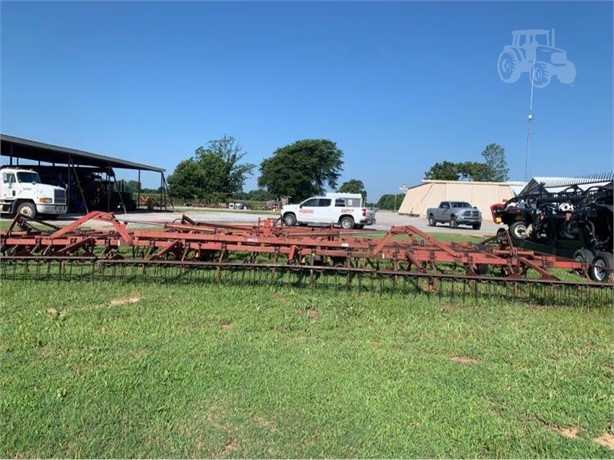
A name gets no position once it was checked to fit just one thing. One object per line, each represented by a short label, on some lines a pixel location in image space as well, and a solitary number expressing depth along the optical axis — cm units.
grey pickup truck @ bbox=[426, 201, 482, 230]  2836
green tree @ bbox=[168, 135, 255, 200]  6925
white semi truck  2031
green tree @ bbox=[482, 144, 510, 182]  8258
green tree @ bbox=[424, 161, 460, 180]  9294
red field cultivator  628
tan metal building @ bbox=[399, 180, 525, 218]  5103
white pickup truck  2361
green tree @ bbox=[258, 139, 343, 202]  7094
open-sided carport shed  2366
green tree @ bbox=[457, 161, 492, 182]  8496
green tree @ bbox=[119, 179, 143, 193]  3450
